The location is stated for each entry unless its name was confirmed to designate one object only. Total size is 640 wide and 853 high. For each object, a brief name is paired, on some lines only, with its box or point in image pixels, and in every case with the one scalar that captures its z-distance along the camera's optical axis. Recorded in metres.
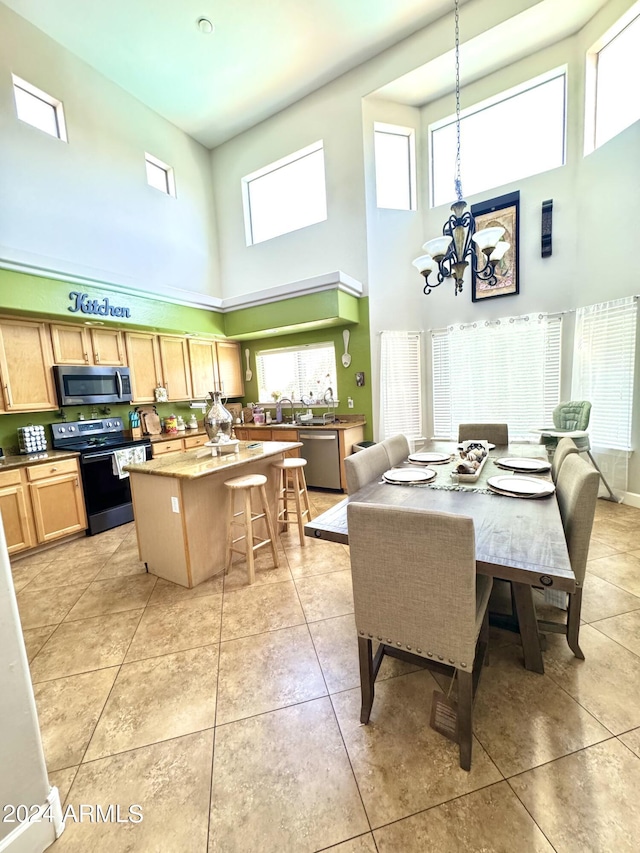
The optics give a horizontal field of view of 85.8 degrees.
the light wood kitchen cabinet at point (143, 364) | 4.37
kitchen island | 2.47
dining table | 1.15
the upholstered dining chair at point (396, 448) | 2.62
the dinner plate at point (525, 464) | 2.17
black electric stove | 3.56
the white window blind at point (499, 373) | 4.21
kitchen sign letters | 3.61
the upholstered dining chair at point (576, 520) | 1.54
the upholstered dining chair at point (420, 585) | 1.16
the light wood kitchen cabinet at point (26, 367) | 3.26
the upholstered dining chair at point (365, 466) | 2.07
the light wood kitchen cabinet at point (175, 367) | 4.76
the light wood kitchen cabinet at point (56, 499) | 3.19
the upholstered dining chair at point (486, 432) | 3.23
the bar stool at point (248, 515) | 2.56
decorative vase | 2.88
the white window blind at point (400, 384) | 4.82
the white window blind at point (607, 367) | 3.54
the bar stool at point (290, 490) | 3.16
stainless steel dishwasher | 4.56
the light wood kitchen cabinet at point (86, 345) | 3.67
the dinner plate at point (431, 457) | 2.55
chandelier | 2.28
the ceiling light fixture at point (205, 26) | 3.65
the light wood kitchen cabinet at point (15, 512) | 2.99
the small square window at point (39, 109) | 3.56
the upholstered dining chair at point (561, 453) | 2.17
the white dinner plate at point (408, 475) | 2.08
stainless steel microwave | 3.63
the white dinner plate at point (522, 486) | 1.73
